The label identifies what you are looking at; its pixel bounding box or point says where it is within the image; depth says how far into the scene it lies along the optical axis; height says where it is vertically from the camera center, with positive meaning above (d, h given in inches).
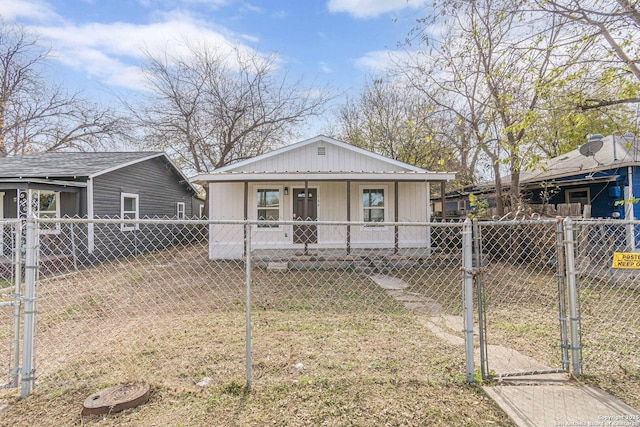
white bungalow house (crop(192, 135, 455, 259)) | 434.9 +25.5
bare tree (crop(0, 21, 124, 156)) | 783.7 +276.5
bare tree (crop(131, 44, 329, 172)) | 730.8 +265.4
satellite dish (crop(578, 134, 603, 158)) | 398.3 +84.6
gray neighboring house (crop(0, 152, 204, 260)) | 410.3 +51.0
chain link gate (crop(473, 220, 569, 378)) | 119.6 -60.0
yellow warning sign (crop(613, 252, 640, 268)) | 121.0 -16.1
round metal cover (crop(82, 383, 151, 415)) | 99.1 -55.2
